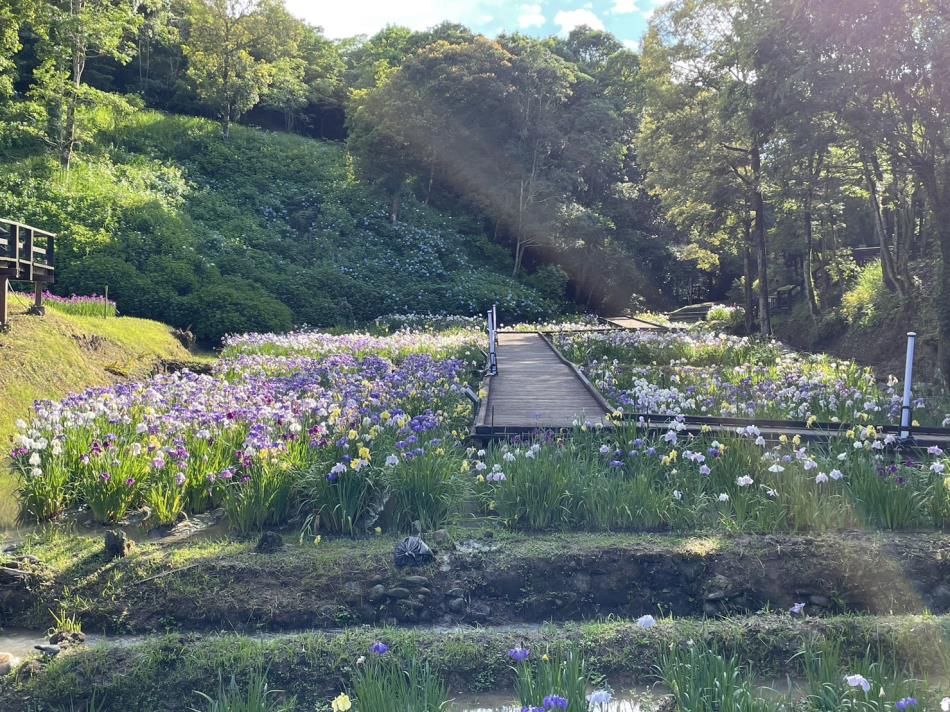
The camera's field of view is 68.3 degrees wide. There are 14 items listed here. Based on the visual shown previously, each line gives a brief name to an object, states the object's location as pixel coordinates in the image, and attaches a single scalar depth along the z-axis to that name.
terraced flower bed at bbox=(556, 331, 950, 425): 7.39
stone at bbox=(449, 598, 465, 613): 4.01
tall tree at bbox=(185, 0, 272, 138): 31.00
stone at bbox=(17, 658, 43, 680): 3.20
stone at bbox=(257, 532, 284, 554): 4.41
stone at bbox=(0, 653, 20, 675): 3.32
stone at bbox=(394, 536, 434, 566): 4.16
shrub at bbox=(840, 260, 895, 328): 15.84
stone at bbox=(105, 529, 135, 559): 4.31
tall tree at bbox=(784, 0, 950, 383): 10.10
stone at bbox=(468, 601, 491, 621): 4.00
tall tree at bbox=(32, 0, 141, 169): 20.31
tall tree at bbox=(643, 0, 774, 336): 17.73
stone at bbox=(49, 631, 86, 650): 3.54
